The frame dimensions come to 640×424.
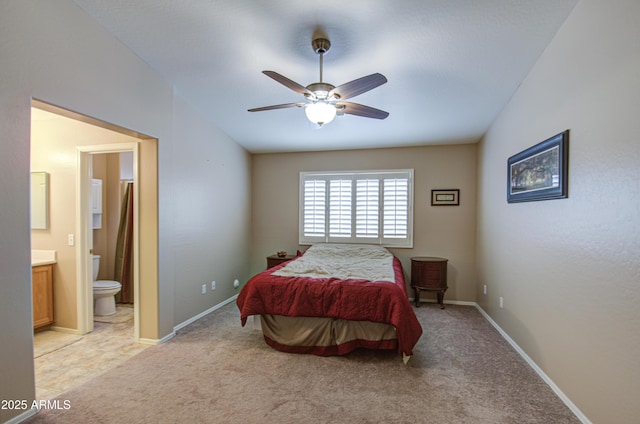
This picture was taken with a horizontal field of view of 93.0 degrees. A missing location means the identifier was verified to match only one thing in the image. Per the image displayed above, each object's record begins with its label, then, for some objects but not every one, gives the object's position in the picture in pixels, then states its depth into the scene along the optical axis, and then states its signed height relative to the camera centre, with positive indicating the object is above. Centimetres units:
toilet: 396 -116
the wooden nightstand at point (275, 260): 487 -82
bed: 278 -98
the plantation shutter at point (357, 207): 490 +4
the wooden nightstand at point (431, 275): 443 -96
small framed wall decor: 477 +20
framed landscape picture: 227 +33
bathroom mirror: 351 +10
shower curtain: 456 -62
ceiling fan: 216 +89
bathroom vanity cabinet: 333 -96
